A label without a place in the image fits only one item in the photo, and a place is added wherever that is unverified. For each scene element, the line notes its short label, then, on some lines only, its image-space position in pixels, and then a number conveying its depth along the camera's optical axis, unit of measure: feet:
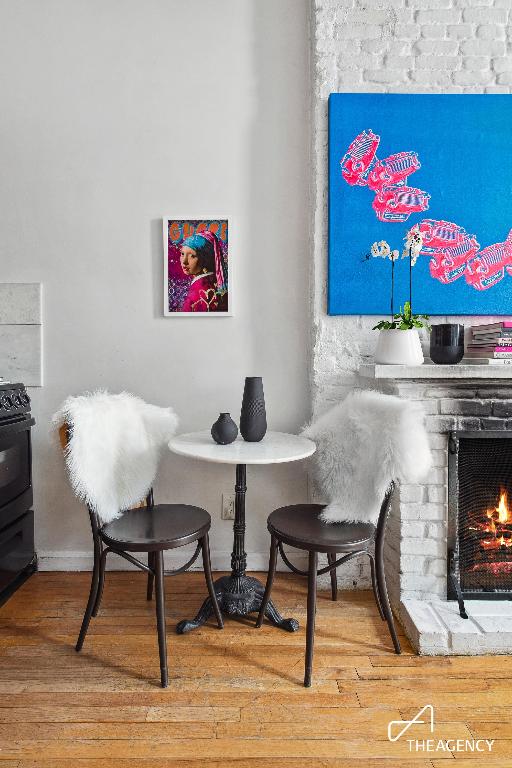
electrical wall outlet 8.58
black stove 7.39
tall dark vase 6.92
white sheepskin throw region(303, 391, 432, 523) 6.08
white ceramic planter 7.31
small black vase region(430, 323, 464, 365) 7.20
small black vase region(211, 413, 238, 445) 6.74
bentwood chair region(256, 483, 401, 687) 5.78
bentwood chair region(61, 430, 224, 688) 5.81
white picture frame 8.34
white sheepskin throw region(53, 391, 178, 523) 6.30
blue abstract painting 7.87
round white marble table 6.46
